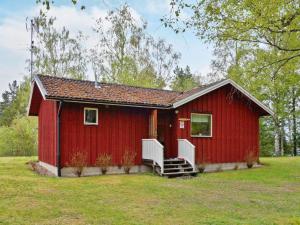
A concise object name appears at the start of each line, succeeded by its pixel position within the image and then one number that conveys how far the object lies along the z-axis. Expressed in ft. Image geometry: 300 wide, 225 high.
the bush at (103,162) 45.44
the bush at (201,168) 50.08
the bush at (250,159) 55.98
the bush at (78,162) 43.32
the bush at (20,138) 95.04
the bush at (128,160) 47.06
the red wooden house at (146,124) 44.14
